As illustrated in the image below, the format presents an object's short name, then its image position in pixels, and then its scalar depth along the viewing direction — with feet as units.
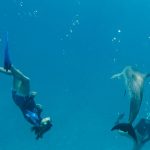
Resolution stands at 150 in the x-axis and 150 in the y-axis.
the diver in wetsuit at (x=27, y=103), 25.87
